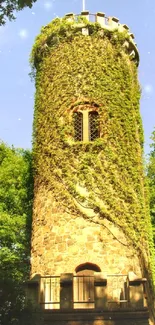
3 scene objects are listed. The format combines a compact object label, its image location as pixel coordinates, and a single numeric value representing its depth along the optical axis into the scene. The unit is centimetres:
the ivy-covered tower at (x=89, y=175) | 949
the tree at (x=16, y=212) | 1766
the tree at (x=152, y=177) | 1910
